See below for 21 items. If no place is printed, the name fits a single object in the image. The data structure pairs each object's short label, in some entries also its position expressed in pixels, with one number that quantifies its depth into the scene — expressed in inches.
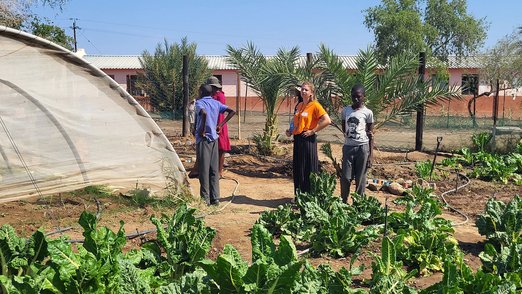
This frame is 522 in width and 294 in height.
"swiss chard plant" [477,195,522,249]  227.8
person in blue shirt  305.0
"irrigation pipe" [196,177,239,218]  290.8
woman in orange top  298.0
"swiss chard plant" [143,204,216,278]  181.2
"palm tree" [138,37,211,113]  1140.5
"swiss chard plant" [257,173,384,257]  227.9
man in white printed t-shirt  296.0
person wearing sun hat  326.0
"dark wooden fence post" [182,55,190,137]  667.4
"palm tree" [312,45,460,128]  447.2
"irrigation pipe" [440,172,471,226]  301.7
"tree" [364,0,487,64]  1633.9
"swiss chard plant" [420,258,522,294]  151.2
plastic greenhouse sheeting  286.8
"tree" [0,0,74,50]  547.8
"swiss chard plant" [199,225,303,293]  127.8
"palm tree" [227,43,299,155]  541.0
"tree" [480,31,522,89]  1403.8
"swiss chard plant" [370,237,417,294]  156.2
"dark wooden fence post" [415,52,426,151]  537.0
